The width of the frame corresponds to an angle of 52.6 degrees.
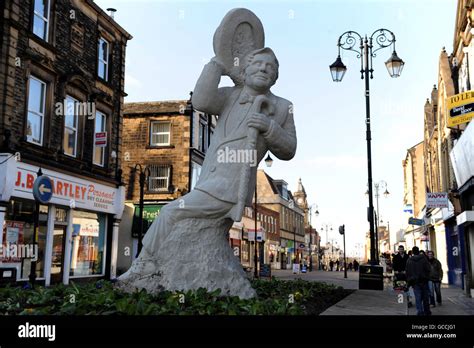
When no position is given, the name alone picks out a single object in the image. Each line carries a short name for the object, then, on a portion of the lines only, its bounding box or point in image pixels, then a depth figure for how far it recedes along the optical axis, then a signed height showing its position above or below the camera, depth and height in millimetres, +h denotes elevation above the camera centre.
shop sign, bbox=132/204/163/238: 29641 +2070
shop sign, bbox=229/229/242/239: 41003 +1311
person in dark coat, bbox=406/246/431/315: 10234 -592
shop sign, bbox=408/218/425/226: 25034 +1462
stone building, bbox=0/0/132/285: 15938 +4498
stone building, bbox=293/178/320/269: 88000 +9195
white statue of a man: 6637 +1539
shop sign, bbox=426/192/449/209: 19312 +2030
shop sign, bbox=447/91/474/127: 15703 +4659
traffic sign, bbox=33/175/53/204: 14133 +1748
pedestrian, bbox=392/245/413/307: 15617 -417
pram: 12488 -948
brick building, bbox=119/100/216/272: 30344 +6121
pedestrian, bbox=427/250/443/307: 12802 -719
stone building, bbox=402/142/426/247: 42906 +6053
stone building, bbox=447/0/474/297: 15828 +3326
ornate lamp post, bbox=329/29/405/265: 15633 +6021
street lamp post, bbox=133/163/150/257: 17977 +2635
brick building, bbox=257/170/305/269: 61500 +5618
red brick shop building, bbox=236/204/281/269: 43875 +1134
